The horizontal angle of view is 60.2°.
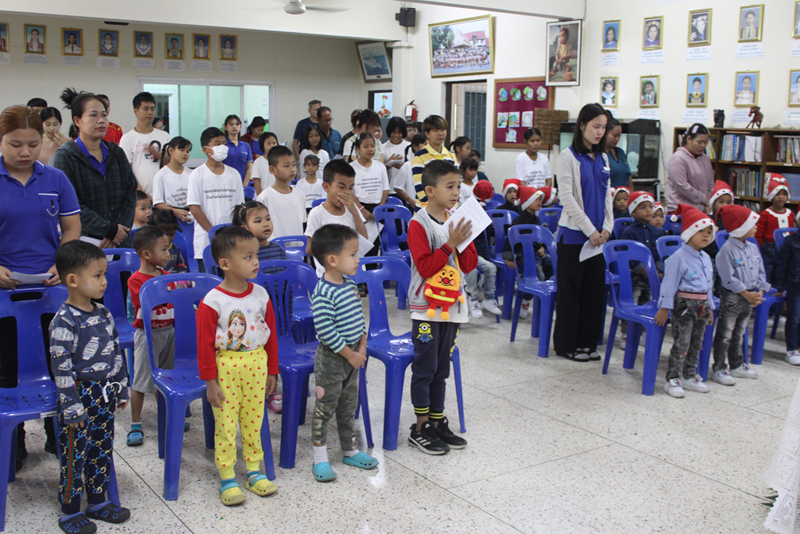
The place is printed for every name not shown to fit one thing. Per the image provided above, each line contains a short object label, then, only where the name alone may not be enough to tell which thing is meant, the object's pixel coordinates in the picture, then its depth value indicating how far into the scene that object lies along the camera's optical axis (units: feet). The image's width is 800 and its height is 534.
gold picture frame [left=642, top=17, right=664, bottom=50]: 26.09
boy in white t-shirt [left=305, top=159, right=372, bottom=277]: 12.73
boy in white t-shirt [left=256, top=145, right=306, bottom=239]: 14.06
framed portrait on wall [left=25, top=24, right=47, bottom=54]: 31.14
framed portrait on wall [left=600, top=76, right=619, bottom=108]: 28.04
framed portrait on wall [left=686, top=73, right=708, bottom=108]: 24.93
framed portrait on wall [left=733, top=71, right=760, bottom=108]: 23.39
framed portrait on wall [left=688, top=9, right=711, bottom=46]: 24.63
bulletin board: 30.89
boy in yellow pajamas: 8.39
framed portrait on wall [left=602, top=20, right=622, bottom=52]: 27.63
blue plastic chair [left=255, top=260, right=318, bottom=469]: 9.58
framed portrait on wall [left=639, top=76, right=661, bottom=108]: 26.50
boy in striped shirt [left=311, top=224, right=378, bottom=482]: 9.10
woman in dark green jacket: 11.07
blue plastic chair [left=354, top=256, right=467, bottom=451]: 10.23
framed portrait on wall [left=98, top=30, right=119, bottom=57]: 32.99
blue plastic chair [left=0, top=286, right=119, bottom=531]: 8.34
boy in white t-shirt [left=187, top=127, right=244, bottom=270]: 15.26
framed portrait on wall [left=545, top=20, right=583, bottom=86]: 28.81
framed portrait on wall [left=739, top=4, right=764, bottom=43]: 23.07
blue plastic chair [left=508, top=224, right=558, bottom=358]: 15.40
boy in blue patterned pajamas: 7.59
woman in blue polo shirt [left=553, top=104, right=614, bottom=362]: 14.51
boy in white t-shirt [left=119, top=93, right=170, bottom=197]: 17.74
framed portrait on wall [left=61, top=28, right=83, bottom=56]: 32.09
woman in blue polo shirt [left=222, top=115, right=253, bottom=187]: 23.14
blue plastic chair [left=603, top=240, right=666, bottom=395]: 13.77
